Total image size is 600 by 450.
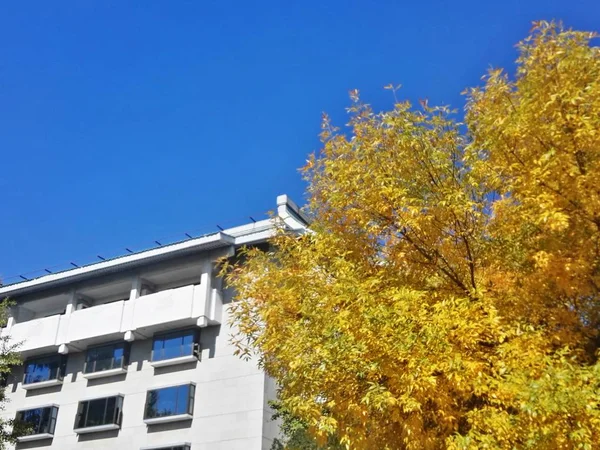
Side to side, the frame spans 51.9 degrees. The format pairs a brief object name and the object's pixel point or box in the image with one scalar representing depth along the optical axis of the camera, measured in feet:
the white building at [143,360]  73.10
